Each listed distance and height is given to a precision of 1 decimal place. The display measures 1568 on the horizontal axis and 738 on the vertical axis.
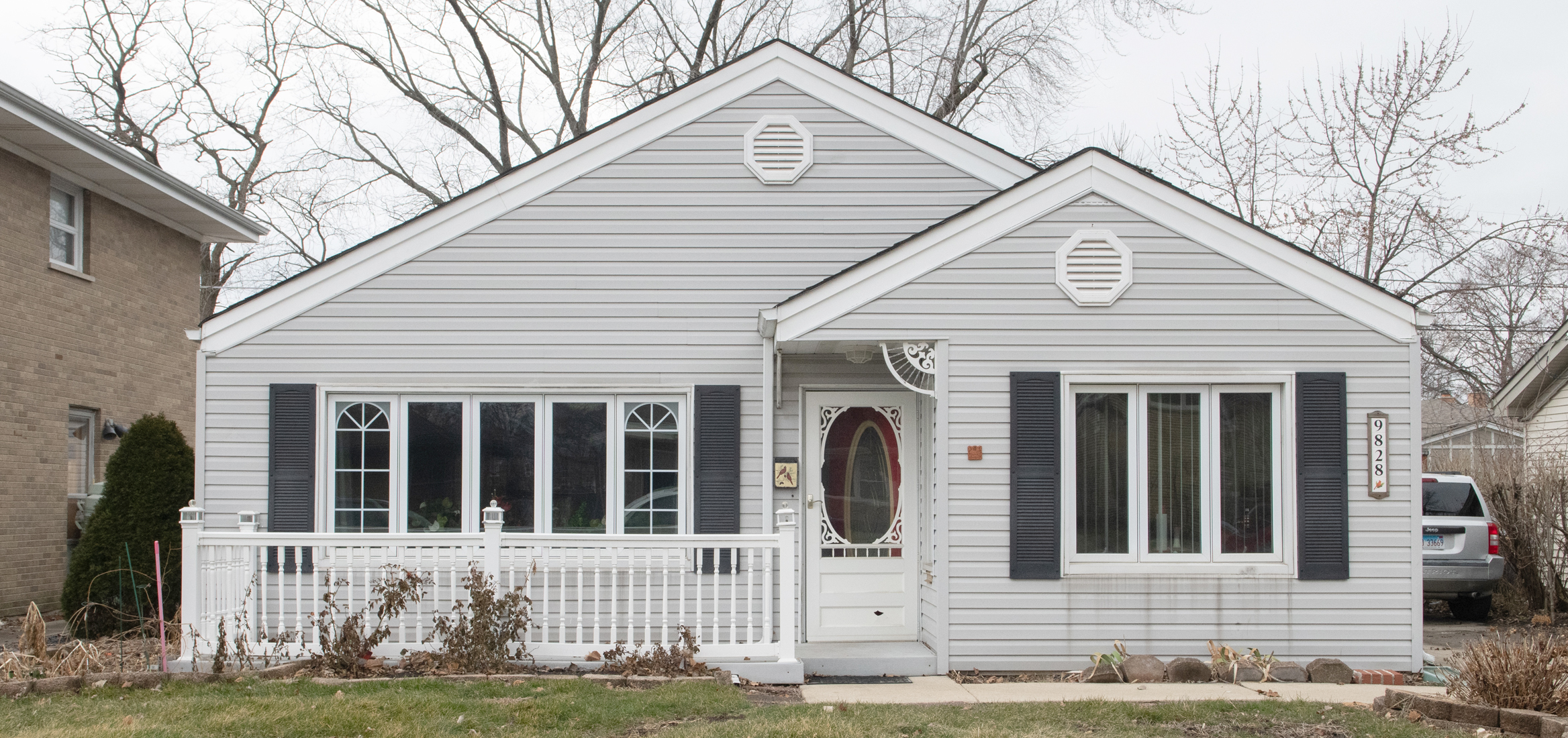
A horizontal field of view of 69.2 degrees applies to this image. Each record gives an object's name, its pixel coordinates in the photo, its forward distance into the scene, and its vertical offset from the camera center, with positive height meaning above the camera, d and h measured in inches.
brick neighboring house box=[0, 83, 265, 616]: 466.9 +55.0
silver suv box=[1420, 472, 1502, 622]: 465.7 -48.1
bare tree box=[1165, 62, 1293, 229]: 819.4 +196.8
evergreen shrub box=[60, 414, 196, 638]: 406.6 -35.5
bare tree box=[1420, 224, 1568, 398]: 1034.7 +109.4
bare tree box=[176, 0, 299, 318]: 895.1 +254.0
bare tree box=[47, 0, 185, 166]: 867.4 +273.4
